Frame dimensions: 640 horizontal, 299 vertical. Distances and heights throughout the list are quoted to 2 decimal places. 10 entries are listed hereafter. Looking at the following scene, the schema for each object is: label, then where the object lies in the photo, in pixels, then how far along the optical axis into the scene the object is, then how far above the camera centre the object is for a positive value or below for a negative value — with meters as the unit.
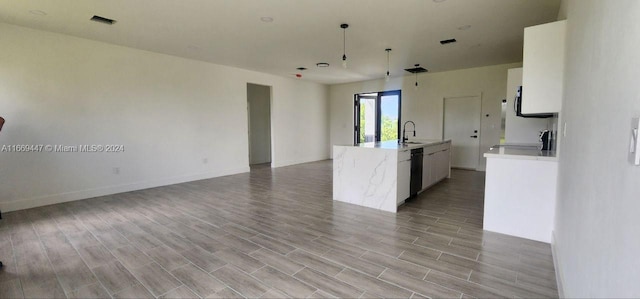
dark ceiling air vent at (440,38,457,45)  4.76 +1.52
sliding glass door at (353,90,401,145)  8.73 +0.43
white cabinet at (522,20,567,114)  2.71 +0.60
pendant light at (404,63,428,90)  6.82 +1.52
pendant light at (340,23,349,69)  4.03 +1.51
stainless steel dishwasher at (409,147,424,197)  4.35 -0.66
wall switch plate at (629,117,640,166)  0.75 -0.04
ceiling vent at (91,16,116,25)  3.75 +1.51
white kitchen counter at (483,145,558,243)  2.81 -0.68
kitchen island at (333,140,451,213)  3.84 -0.64
